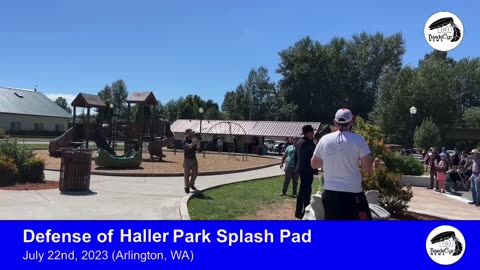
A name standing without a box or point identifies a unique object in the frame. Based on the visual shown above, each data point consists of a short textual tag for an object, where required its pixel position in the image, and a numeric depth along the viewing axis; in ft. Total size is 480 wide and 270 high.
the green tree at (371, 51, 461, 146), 166.50
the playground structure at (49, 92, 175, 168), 84.28
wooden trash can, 36.81
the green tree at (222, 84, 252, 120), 309.42
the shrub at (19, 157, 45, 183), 41.14
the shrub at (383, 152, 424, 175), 63.98
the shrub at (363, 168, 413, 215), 30.66
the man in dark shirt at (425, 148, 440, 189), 55.98
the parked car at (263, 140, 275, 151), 167.19
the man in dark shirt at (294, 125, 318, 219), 27.68
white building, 216.54
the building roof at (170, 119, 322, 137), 141.18
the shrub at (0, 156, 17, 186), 38.63
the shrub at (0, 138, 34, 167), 41.16
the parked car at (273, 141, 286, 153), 153.58
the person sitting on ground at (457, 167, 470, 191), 56.90
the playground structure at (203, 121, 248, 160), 141.47
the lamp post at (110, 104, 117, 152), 92.22
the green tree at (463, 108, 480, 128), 220.96
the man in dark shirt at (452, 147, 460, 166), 62.39
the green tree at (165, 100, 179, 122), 358.58
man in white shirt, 15.94
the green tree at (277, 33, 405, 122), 249.34
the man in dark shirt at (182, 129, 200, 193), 38.52
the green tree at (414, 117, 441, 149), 107.04
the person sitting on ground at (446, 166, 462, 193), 56.11
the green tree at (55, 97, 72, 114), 501.07
